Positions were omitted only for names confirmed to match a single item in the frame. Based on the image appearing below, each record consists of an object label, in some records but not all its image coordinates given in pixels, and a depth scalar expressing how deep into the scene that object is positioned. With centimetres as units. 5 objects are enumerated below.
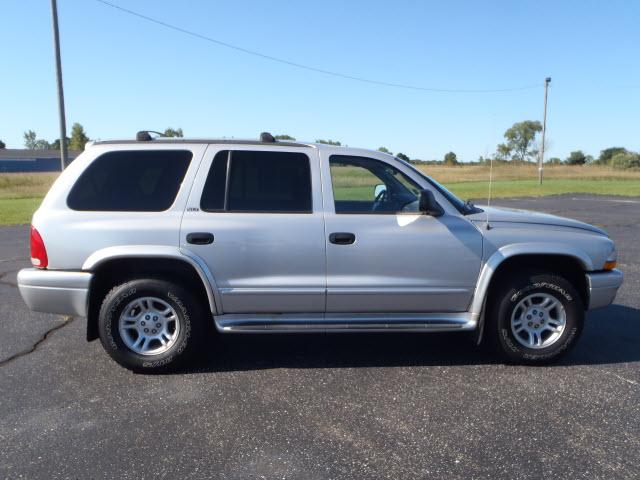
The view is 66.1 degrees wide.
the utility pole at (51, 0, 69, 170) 1334
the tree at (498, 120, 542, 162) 10269
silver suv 380
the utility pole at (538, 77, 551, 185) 3627
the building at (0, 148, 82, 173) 7981
